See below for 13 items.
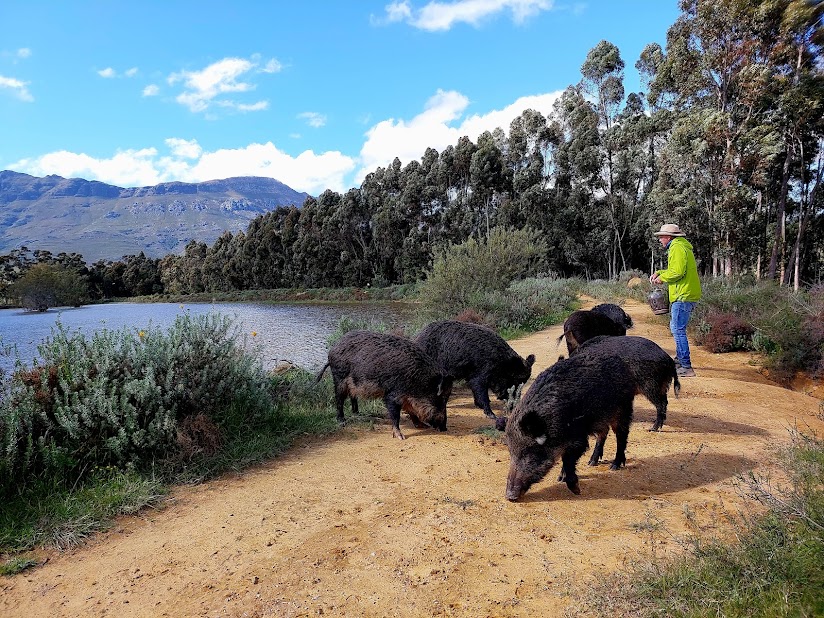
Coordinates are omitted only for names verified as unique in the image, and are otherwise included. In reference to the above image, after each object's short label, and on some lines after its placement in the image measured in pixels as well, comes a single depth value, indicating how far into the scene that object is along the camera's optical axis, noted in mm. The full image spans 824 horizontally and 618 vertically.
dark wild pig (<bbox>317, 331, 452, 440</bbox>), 5887
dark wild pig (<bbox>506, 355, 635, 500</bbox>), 3957
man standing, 7977
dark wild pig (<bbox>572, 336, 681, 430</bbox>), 5262
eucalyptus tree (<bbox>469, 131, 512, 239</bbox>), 44062
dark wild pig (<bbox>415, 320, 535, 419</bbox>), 6754
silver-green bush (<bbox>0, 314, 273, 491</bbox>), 4414
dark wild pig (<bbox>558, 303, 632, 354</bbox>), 7796
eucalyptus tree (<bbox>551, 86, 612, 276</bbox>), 39531
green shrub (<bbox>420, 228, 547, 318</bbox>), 18188
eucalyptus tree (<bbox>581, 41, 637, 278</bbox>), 38438
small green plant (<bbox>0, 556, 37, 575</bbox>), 3270
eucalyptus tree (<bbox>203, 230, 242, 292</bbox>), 64250
